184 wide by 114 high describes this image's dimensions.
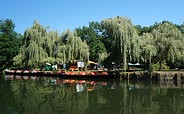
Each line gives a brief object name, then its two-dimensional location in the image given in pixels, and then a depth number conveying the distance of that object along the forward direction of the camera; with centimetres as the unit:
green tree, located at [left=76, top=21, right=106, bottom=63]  4291
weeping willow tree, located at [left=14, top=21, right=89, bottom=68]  2978
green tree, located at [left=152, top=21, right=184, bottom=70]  2313
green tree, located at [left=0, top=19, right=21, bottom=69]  4380
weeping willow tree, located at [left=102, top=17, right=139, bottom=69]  2247
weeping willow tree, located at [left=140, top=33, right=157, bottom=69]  2299
